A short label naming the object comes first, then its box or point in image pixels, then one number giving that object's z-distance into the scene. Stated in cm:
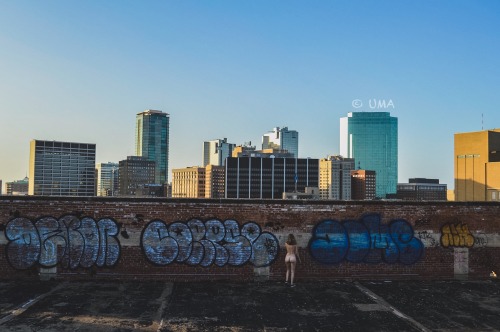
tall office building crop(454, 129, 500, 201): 8623
